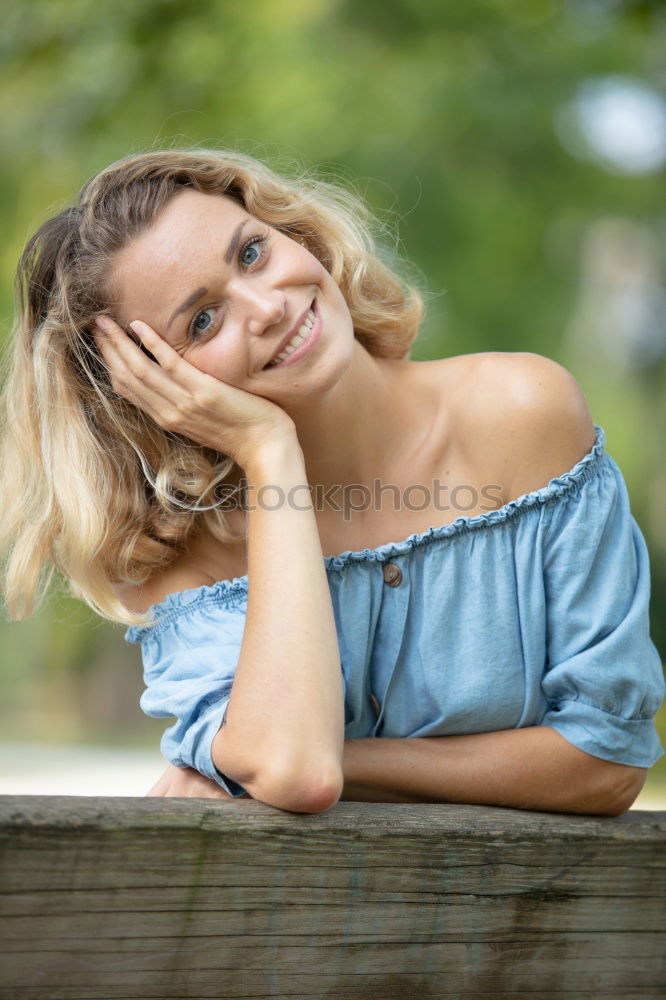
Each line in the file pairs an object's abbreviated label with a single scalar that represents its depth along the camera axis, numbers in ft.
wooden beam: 9.42
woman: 10.31
